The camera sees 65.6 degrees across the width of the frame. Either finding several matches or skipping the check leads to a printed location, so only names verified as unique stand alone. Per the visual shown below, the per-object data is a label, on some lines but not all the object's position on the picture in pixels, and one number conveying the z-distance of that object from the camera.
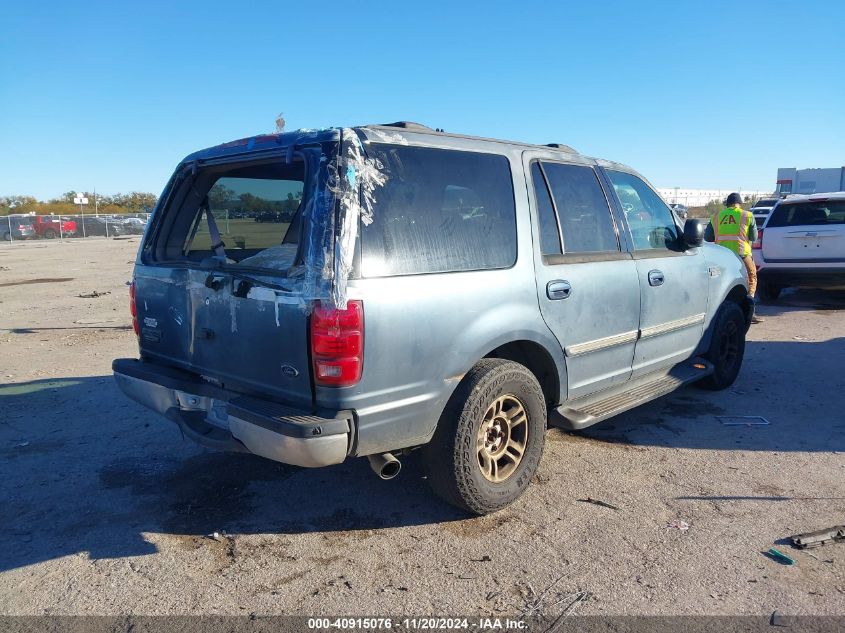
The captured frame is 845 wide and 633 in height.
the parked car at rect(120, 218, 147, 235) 46.19
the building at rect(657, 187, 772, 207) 62.99
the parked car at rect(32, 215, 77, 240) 40.47
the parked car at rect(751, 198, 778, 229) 20.17
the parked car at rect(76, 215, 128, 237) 43.16
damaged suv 3.07
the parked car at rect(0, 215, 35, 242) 39.47
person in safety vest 9.58
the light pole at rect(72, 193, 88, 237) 62.28
